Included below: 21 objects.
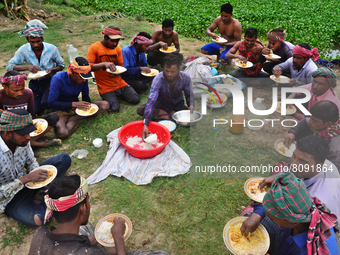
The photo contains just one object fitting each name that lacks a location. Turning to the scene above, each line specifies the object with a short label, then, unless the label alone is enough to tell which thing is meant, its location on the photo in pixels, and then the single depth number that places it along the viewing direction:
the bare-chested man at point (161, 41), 6.60
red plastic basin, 3.97
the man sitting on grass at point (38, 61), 4.75
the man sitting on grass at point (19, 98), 3.83
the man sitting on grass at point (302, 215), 1.77
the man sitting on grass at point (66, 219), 1.86
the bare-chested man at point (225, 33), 6.93
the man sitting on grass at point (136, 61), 5.73
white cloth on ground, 3.80
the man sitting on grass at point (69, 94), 4.42
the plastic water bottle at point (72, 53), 7.31
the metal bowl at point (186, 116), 4.83
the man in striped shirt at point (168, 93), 4.26
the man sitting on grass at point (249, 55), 6.04
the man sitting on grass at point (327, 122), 3.31
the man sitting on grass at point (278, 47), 5.99
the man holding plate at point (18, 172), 2.70
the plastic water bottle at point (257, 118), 4.86
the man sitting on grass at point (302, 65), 5.01
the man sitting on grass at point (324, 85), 3.93
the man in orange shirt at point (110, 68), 5.09
